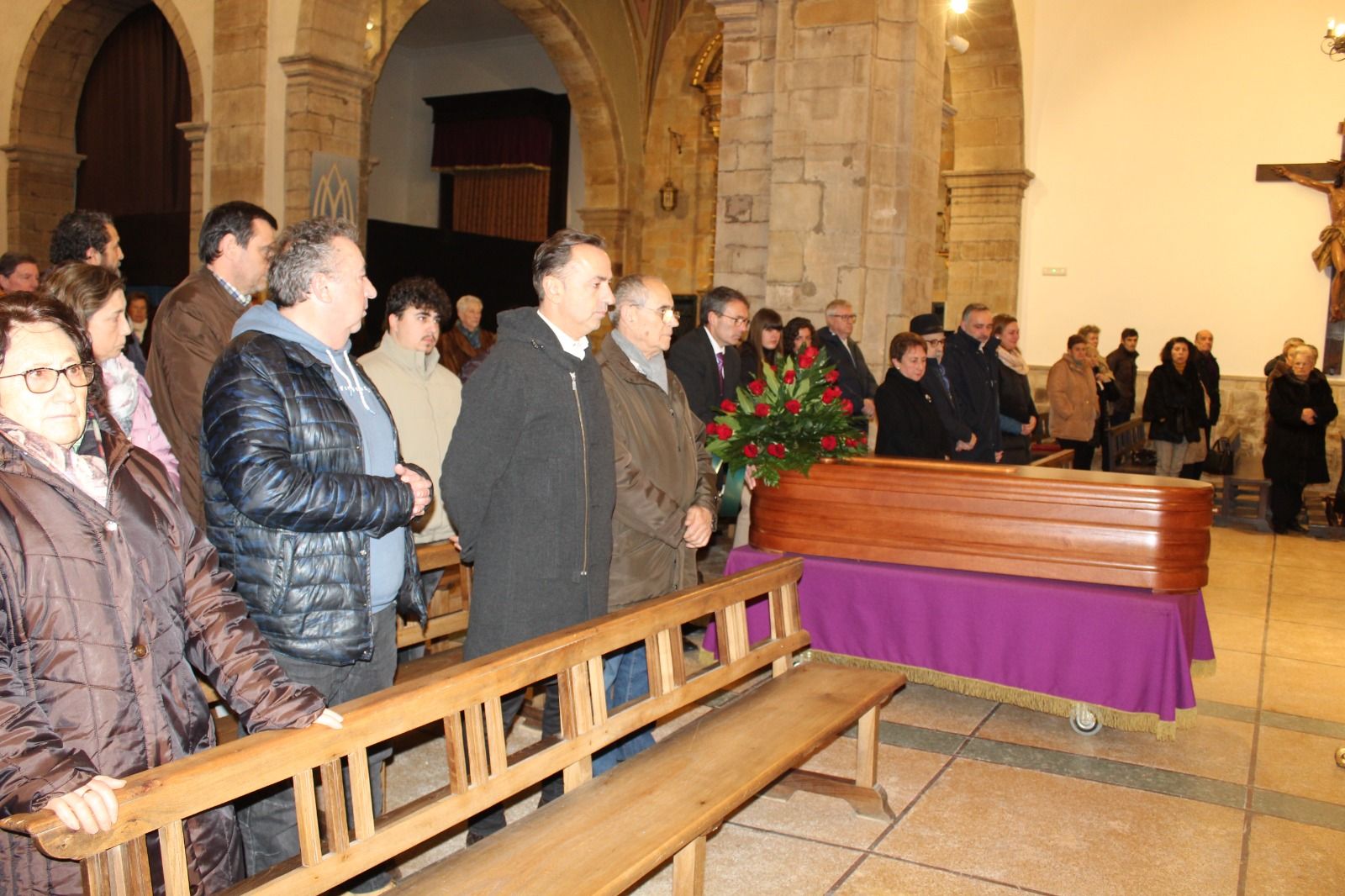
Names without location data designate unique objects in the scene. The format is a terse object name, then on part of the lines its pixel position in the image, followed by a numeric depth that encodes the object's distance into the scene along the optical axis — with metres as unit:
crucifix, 10.78
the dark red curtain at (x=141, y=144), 14.24
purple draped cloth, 3.92
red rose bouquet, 4.50
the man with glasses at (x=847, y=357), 6.66
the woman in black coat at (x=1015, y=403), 7.74
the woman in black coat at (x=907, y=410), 5.69
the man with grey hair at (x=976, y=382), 6.72
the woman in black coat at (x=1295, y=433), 8.89
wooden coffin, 3.95
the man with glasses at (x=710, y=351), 5.35
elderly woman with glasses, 1.64
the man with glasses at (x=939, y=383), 6.27
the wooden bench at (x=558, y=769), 1.65
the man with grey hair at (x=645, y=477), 3.23
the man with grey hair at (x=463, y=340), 7.50
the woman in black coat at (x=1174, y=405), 9.80
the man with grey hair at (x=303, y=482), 2.28
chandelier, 9.54
